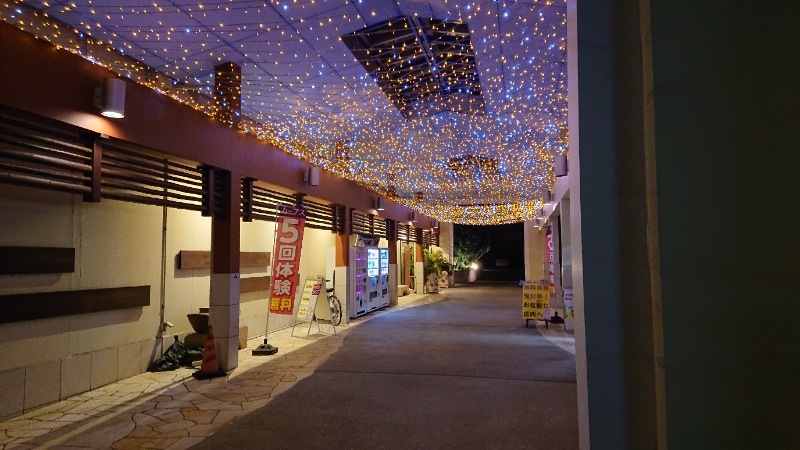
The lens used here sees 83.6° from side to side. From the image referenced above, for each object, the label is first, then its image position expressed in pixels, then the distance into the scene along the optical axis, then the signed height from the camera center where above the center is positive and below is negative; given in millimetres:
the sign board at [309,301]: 9703 -1008
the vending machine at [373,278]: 12945 -698
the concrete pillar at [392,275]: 15116 -685
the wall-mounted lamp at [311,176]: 9193 +1620
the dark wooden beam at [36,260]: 4746 -48
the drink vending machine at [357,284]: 11672 -784
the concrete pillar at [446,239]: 24750 +841
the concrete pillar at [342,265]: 11336 -257
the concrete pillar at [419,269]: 19936 -638
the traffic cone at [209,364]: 6203 -1533
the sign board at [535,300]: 10562 -1081
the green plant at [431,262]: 20391 -333
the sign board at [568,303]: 9703 -1071
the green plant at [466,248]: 26859 +427
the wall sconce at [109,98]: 4743 +1678
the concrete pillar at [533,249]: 22062 +267
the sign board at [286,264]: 7379 -148
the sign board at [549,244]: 16872 +432
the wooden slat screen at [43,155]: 4070 +999
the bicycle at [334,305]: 10470 -1204
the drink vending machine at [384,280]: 14039 -817
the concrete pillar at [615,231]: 2188 +117
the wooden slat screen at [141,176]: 5129 +1019
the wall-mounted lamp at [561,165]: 7902 +1584
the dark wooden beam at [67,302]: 4785 -570
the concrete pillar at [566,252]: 10045 +53
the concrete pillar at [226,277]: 6598 -327
